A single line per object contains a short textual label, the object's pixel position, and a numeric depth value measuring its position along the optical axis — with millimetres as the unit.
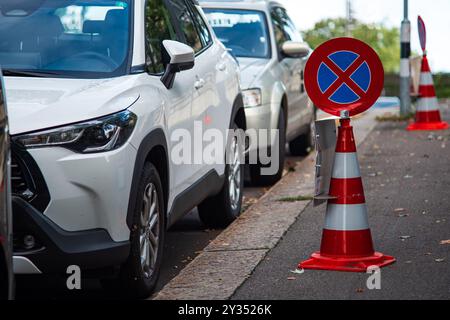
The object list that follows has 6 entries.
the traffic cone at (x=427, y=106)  16609
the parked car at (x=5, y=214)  4387
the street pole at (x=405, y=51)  17812
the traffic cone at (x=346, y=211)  6902
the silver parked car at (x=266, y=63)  11312
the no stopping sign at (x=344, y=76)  6938
